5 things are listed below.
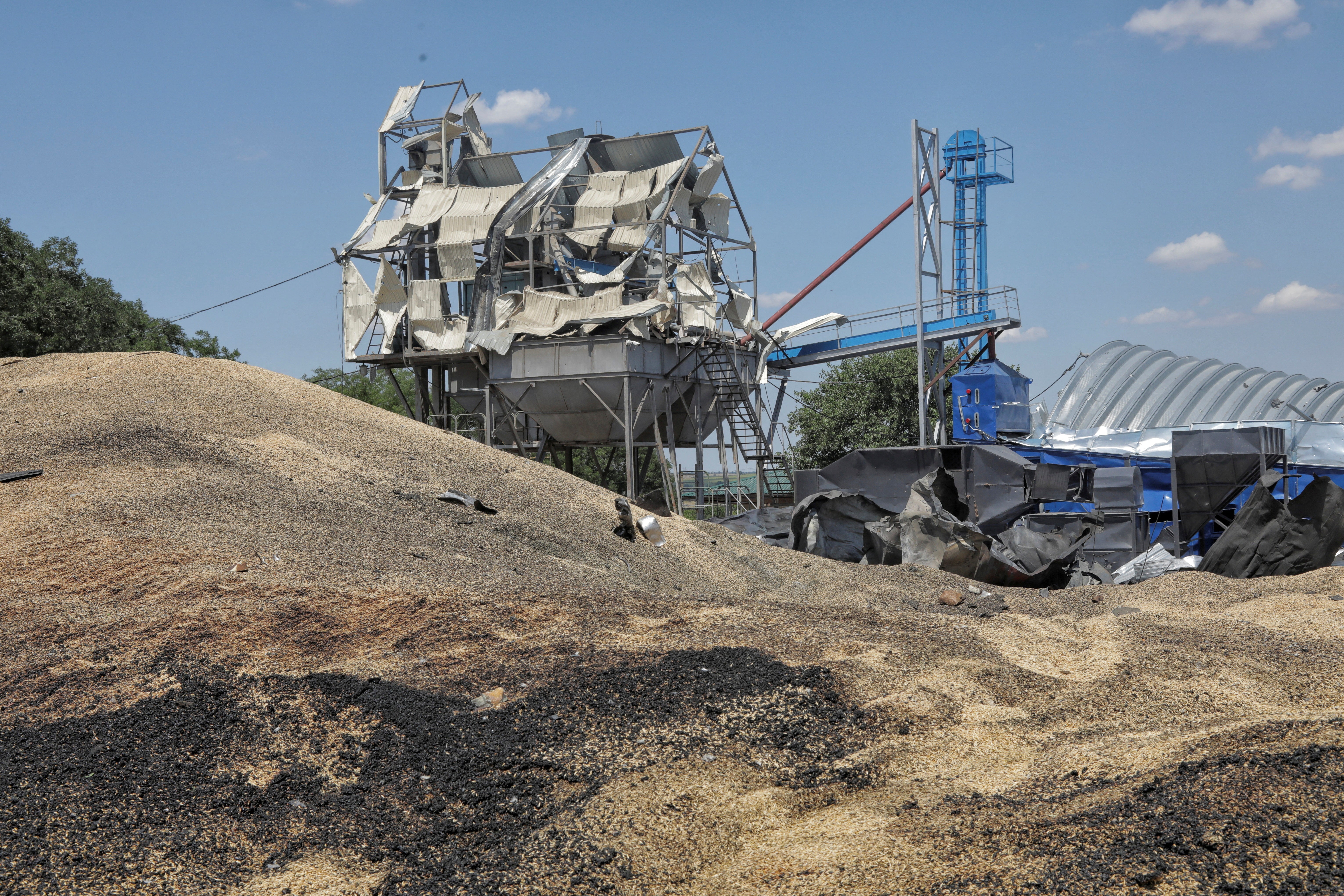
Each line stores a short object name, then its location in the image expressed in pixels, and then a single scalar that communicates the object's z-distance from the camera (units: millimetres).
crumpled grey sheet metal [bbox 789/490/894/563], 14328
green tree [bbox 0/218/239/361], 27016
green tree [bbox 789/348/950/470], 43250
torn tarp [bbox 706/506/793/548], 16062
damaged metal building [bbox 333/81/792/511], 26297
